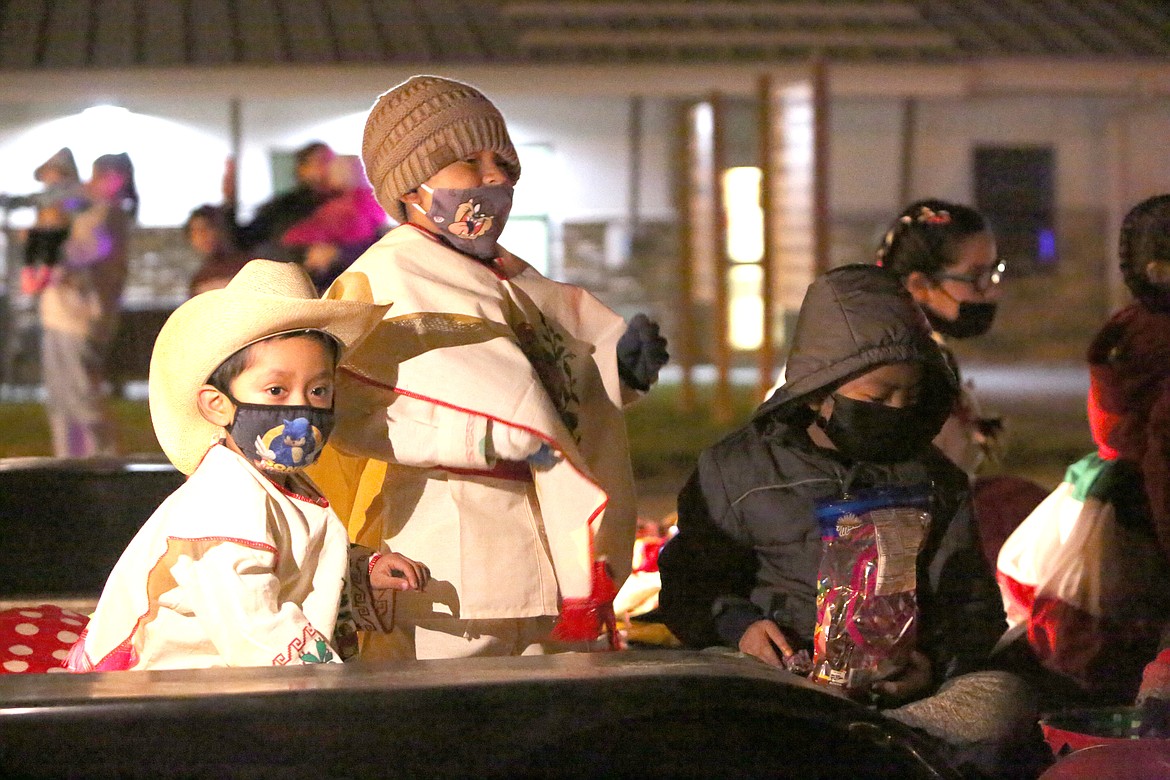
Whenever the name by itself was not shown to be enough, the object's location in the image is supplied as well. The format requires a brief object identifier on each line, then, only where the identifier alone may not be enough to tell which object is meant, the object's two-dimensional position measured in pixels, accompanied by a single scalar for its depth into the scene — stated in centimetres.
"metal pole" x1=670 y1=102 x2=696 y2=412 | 2389
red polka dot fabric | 615
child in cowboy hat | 480
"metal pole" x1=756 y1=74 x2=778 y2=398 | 1989
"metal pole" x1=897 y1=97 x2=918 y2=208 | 3481
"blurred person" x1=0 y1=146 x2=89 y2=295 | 1636
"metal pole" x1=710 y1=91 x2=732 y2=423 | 2125
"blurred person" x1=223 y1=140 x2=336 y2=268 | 1352
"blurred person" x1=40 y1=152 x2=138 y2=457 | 1619
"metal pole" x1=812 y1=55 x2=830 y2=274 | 1877
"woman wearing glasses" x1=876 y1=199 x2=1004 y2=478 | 856
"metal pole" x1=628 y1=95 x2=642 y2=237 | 3300
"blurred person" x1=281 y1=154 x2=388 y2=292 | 1311
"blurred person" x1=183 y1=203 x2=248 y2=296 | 1361
